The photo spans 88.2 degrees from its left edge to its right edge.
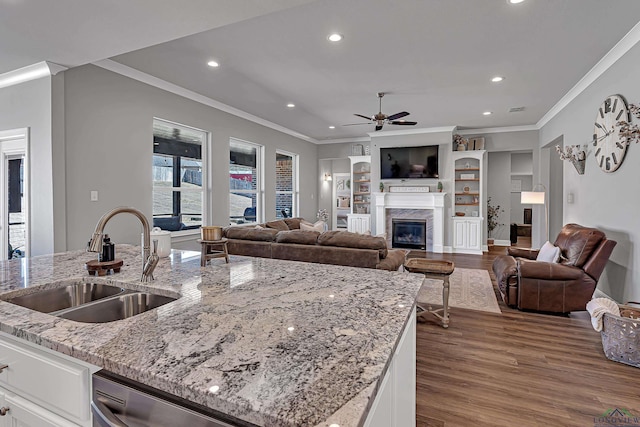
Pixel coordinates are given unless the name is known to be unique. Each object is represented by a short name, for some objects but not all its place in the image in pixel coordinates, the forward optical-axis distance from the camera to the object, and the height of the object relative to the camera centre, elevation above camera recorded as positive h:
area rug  3.87 -1.10
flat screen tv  7.71 +1.13
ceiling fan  5.08 +1.43
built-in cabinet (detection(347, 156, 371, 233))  8.88 +0.40
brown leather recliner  3.41 -0.73
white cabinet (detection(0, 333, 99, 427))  0.92 -0.53
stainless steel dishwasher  0.71 -0.46
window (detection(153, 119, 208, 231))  4.97 +0.54
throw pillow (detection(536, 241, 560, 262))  3.81 -0.53
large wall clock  3.48 +0.86
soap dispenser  1.74 -0.23
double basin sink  1.35 -0.41
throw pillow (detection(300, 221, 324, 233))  5.95 -0.31
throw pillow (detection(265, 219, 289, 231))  6.04 -0.29
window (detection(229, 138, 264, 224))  6.54 +0.58
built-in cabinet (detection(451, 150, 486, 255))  7.55 +0.20
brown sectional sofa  3.37 -0.41
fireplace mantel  7.63 +0.10
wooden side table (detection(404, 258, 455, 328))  3.21 -0.62
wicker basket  2.42 -0.97
